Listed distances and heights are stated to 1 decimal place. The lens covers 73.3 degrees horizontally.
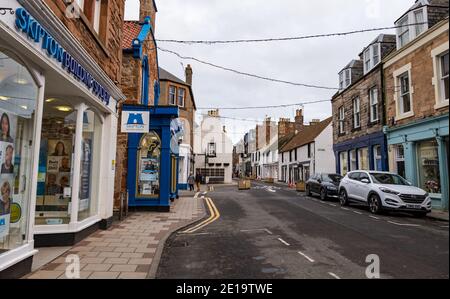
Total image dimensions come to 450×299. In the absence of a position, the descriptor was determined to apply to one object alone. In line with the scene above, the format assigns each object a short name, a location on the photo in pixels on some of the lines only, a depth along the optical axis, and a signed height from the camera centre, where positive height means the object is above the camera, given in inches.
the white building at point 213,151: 1587.1 +118.7
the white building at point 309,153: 1314.0 +101.9
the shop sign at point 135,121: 401.7 +68.4
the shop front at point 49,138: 180.1 +28.3
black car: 668.1 -23.4
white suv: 357.1 -22.8
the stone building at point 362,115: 676.7 +154.5
